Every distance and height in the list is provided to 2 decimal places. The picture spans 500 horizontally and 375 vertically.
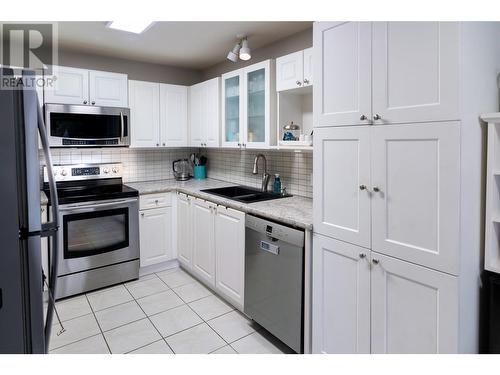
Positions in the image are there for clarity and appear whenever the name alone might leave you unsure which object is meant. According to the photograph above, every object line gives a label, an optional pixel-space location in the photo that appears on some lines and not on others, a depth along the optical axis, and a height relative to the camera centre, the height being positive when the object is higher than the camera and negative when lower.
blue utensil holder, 4.28 -0.02
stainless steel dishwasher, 2.07 -0.73
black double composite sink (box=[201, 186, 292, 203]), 3.03 -0.23
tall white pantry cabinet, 1.37 -0.05
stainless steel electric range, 2.97 -0.58
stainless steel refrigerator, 1.29 -0.21
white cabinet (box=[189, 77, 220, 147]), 3.53 +0.64
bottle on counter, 3.13 -0.13
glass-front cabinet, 2.81 +0.59
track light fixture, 2.89 +1.07
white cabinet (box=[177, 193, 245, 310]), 2.65 -0.67
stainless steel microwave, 3.08 +0.44
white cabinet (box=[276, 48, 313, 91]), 2.42 +0.76
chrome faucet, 3.17 -0.03
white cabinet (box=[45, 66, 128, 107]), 3.17 +0.83
